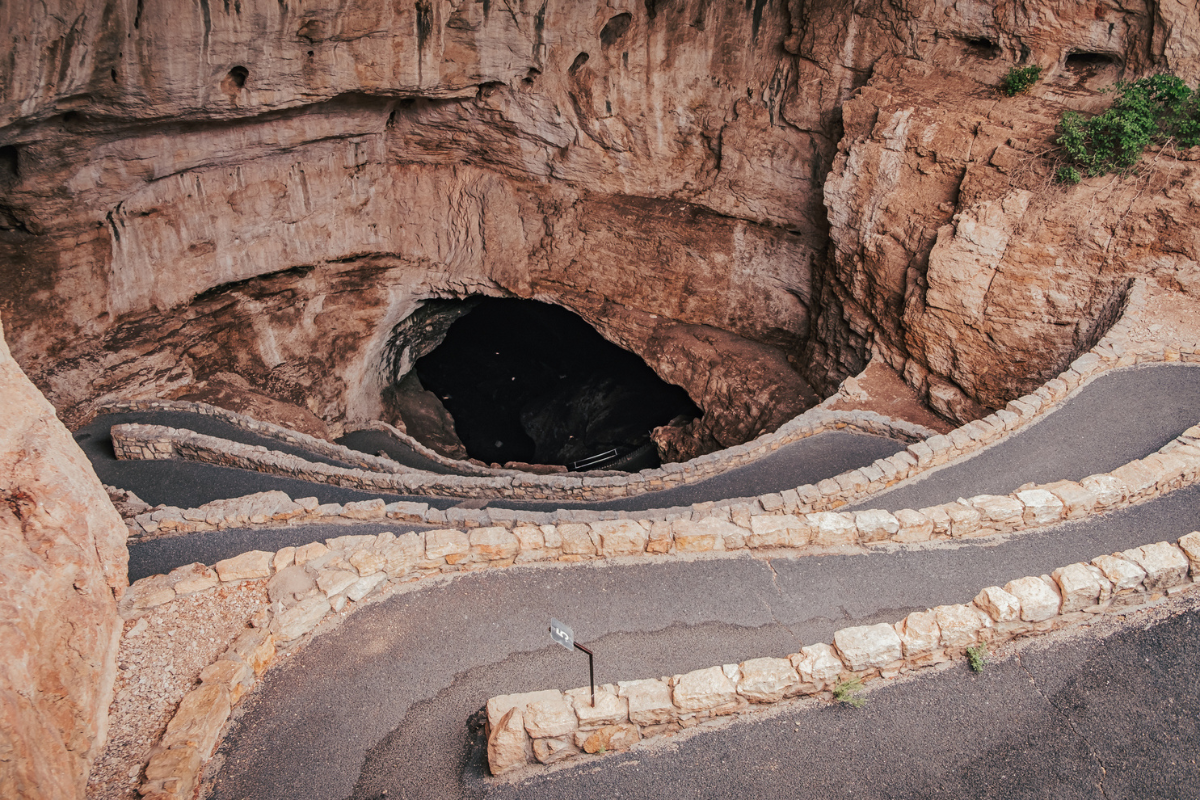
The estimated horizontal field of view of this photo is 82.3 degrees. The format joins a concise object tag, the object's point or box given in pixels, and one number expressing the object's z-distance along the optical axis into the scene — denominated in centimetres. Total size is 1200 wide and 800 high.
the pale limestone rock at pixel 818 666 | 498
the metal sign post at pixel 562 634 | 441
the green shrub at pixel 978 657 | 516
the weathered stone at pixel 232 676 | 523
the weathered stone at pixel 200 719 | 485
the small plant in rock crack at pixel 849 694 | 501
